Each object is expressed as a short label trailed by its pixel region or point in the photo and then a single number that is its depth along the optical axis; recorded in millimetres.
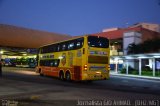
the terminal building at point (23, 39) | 29585
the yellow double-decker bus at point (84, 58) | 11492
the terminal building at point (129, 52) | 19806
